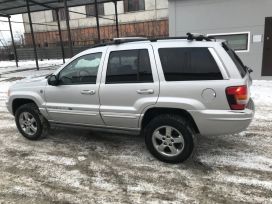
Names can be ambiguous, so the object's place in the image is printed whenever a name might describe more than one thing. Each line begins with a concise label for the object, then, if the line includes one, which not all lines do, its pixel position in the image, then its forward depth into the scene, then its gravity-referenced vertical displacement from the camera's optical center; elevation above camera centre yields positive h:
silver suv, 3.76 -0.84
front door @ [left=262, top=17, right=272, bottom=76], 9.88 -0.79
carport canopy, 16.27 +2.18
